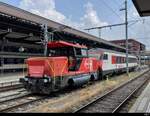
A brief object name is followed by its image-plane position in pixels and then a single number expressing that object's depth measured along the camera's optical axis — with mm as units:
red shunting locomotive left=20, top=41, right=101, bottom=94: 16406
